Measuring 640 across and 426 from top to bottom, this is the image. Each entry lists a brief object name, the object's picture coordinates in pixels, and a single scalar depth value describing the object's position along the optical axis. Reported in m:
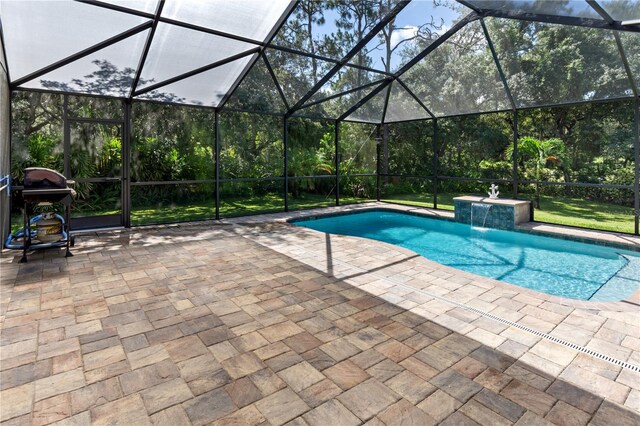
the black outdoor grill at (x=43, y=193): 5.11
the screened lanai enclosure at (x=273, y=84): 5.65
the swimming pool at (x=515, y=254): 5.11
